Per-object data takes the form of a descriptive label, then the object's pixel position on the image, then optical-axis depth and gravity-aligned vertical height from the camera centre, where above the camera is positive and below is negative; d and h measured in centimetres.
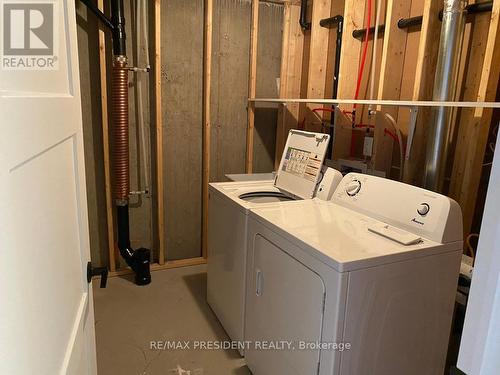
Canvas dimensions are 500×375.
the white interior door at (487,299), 44 -22
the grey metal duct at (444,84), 183 +15
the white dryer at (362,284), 135 -67
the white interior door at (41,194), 49 -17
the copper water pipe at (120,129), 264 -20
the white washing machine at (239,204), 209 -59
